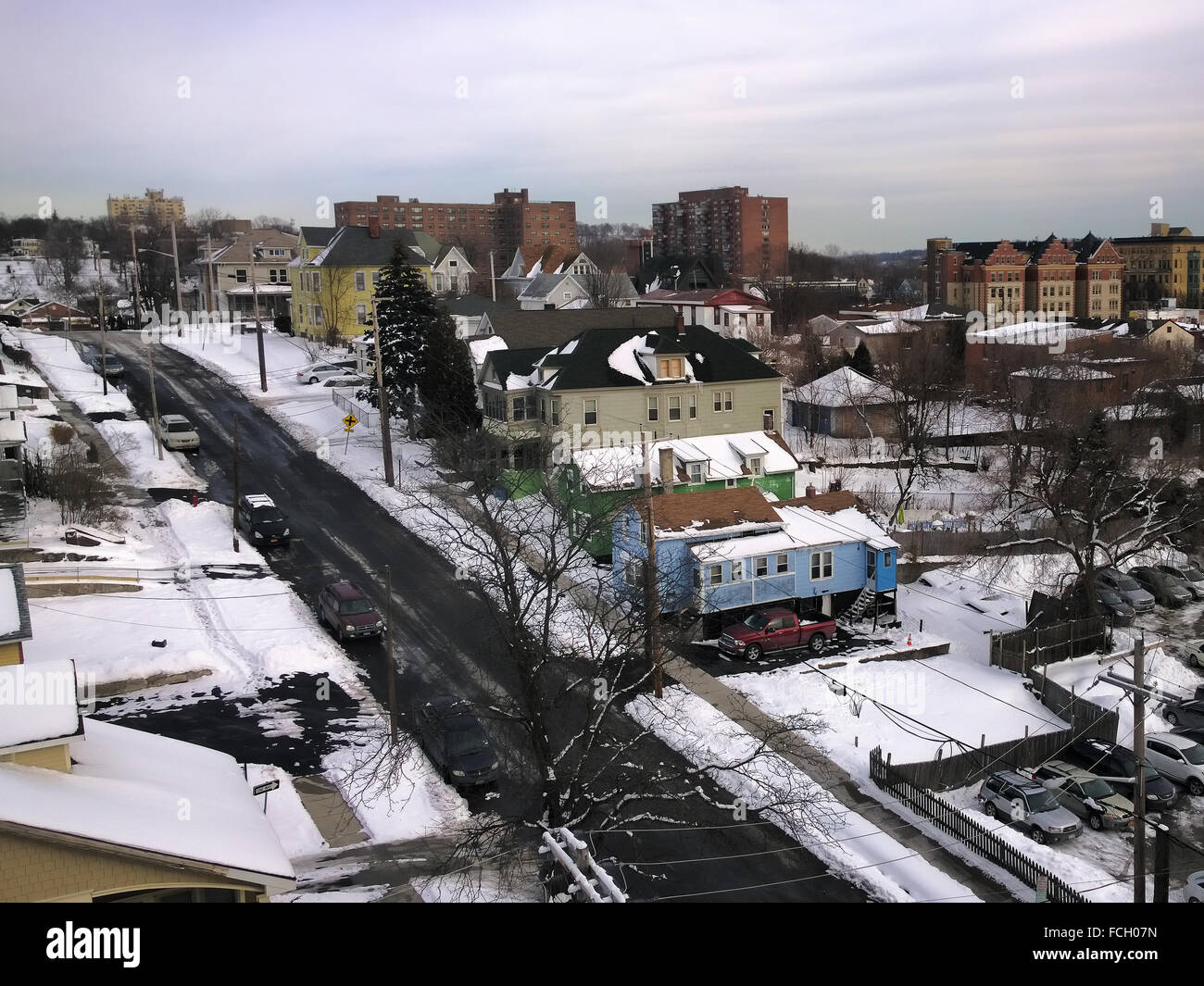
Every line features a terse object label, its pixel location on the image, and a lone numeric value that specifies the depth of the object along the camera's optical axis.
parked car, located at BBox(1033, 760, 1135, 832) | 20.17
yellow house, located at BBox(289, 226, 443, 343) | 62.75
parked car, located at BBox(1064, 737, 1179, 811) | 21.30
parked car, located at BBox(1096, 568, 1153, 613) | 31.94
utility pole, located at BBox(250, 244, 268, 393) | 53.22
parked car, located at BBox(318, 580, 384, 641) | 25.97
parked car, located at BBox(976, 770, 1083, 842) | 19.55
